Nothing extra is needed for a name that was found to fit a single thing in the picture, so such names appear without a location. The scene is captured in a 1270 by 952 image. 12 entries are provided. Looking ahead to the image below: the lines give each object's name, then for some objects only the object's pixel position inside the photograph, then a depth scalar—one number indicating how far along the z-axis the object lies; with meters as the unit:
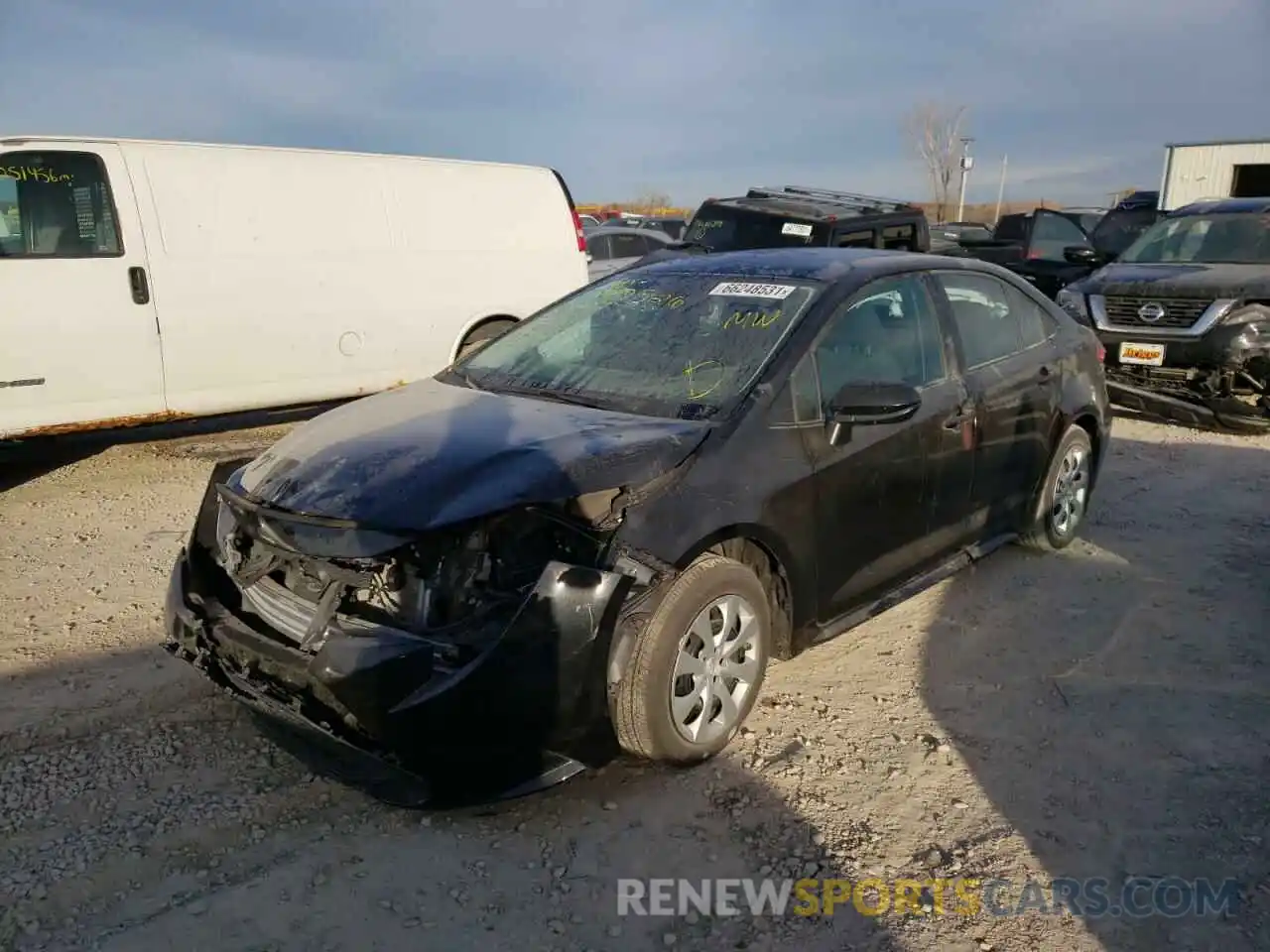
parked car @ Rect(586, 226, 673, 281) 13.34
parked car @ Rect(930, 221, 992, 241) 20.02
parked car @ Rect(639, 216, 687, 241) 19.75
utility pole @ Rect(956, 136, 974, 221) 37.59
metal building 18.06
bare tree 53.16
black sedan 2.74
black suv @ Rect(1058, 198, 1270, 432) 7.98
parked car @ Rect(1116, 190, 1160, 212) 18.53
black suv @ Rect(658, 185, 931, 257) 9.28
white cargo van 5.95
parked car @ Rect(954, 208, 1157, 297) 11.71
